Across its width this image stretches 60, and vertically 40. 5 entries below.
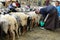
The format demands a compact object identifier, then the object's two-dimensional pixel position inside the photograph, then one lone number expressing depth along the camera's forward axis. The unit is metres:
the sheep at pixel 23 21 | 2.89
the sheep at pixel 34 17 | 3.39
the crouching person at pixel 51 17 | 3.44
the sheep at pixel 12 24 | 2.38
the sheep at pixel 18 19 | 2.78
